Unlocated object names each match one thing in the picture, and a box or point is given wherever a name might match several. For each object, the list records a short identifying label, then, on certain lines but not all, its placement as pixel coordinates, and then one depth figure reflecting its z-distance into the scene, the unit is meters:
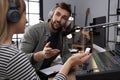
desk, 1.13
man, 1.66
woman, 0.76
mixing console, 0.92
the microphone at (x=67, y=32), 1.52
